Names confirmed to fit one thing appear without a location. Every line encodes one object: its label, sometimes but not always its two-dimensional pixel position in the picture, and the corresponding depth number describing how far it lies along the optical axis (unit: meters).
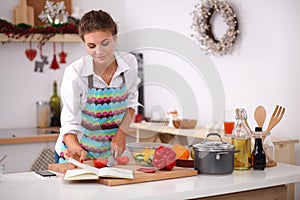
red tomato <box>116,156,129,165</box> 2.58
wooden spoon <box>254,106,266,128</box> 2.90
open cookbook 2.29
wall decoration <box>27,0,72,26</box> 4.94
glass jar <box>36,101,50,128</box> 4.96
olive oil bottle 2.58
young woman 2.71
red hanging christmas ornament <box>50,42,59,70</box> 5.06
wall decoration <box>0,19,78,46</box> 4.66
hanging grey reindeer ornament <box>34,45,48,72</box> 5.00
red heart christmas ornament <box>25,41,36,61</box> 4.91
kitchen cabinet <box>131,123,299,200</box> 3.42
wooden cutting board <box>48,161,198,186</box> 2.27
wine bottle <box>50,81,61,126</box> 5.03
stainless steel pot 2.44
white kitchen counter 2.09
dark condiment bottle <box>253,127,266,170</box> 2.57
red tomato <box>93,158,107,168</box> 2.52
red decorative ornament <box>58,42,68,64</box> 5.10
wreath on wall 3.98
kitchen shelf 4.70
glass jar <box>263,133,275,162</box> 2.68
